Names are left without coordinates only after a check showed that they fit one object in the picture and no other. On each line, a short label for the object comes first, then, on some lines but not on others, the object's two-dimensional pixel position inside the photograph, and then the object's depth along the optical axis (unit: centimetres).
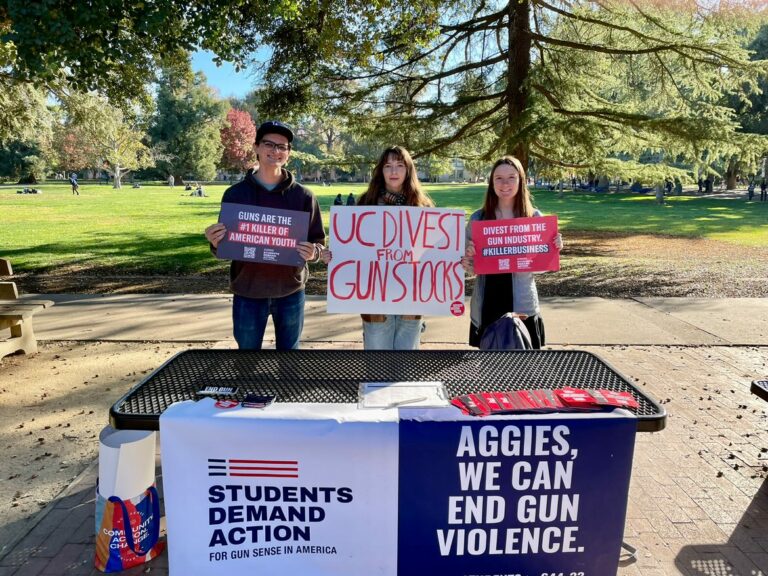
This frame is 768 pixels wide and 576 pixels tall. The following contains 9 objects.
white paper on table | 227
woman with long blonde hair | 354
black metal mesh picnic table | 233
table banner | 212
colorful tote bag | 257
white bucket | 254
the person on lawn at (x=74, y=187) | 4767
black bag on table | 327
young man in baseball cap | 332
